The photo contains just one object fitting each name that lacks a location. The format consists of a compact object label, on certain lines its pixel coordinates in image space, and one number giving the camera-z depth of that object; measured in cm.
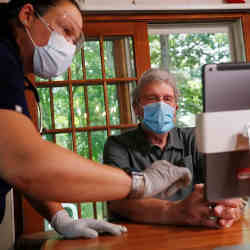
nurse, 68
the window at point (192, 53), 289
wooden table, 86
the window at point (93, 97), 249
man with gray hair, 156
